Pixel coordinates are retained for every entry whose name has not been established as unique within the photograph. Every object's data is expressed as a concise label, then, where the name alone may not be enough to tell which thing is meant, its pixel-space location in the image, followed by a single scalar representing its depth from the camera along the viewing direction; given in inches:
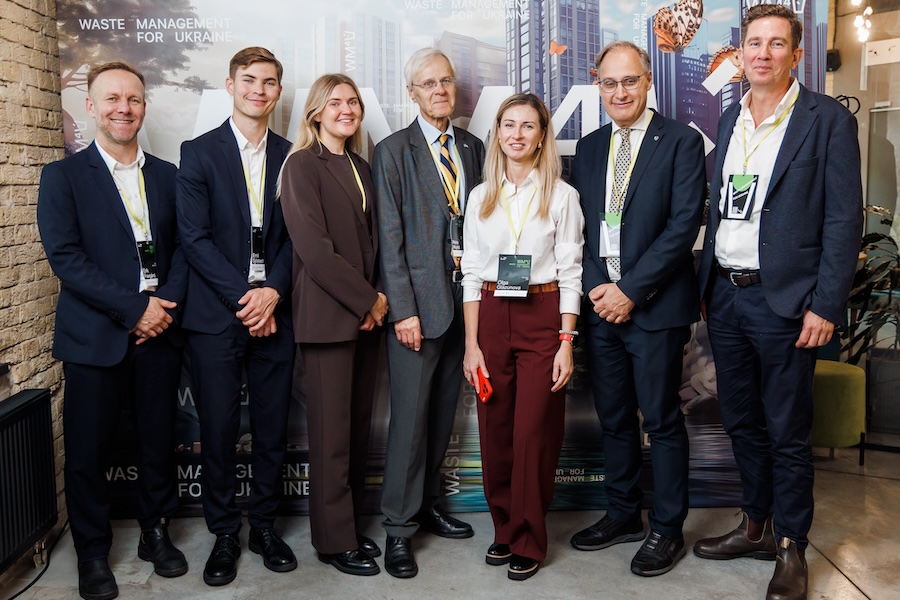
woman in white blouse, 120.9
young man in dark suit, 126.8
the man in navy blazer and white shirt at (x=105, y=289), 120.8
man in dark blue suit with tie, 124.7
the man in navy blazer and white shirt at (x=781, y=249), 114.5
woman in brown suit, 121.7
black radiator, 116.4
